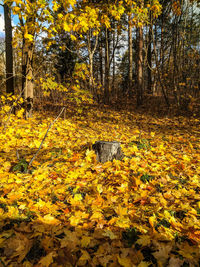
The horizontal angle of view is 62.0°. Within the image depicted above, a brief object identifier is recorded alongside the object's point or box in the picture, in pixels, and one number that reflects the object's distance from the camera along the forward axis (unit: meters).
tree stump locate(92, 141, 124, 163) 3.24
